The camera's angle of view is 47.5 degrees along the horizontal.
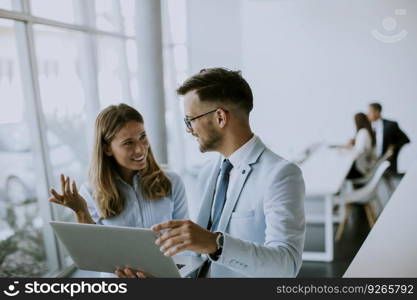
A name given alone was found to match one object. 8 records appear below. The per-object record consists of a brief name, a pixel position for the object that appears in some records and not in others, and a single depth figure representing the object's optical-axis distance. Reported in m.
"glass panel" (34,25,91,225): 3.08
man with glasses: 1.39
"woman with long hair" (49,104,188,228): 1.90
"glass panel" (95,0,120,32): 2.67
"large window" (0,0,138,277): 2.72
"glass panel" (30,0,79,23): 2.69
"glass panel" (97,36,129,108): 2.78
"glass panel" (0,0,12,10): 2.60
